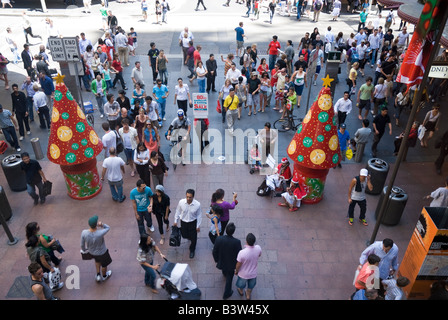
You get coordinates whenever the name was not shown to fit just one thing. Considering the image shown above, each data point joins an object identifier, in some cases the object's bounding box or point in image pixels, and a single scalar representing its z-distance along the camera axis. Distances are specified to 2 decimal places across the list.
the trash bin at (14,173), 10.09
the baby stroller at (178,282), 6.73
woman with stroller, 6.59
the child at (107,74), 15.20
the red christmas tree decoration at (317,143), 8.98
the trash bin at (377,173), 9.93
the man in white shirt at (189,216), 7.55
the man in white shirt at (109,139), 10.27
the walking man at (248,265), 6.57
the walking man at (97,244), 7.02
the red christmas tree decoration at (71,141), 9.09
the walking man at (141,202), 7.98
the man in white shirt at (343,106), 12.31
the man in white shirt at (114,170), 9.23
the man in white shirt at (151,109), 11.83
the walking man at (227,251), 6.64
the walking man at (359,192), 8.62
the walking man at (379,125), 11.62
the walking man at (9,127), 11.47
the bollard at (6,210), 8.64
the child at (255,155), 11.08
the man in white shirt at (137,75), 13.91
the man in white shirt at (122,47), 17.70
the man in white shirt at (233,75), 14.20
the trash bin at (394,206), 8.96
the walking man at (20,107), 11.99
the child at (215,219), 7.65
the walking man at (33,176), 9.15
